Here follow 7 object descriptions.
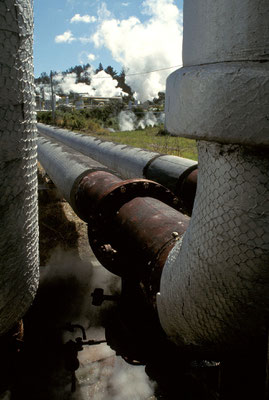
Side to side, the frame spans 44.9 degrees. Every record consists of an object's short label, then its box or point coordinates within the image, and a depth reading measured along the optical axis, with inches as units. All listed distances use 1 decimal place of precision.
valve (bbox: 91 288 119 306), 86.6
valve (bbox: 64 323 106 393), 81.7
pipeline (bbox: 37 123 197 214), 121.9
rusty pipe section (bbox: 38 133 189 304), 58.5
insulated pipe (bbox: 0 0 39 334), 25.0
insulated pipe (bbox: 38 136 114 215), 115.9
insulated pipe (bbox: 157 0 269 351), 24.5
